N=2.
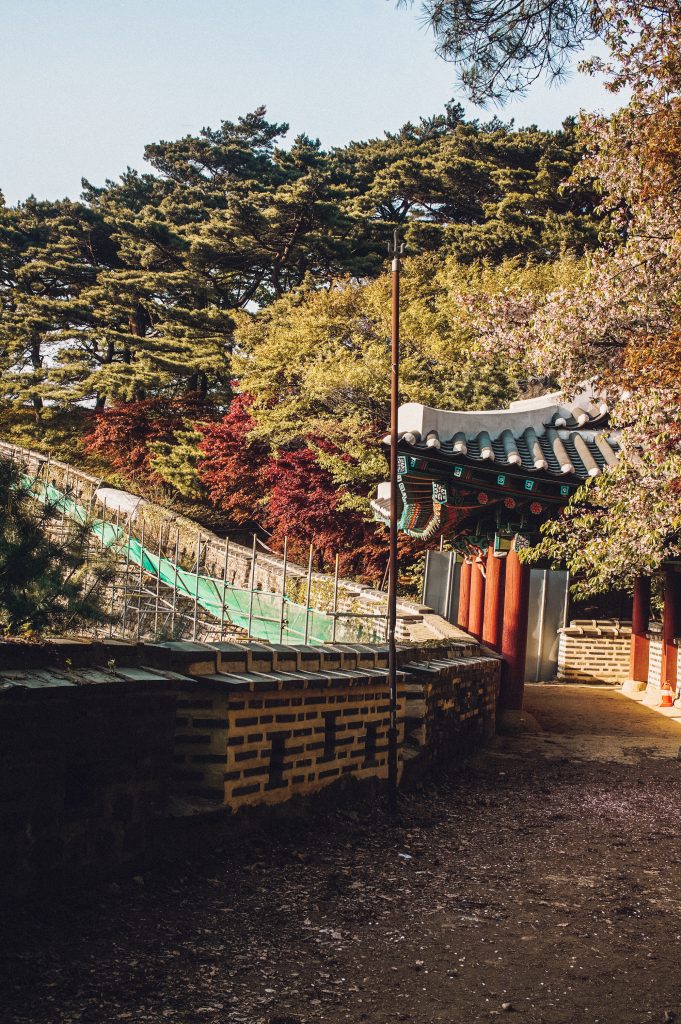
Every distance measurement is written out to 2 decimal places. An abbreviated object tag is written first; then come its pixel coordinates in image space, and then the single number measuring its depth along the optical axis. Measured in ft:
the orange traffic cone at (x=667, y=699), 50.57
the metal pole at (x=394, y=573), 22.77
